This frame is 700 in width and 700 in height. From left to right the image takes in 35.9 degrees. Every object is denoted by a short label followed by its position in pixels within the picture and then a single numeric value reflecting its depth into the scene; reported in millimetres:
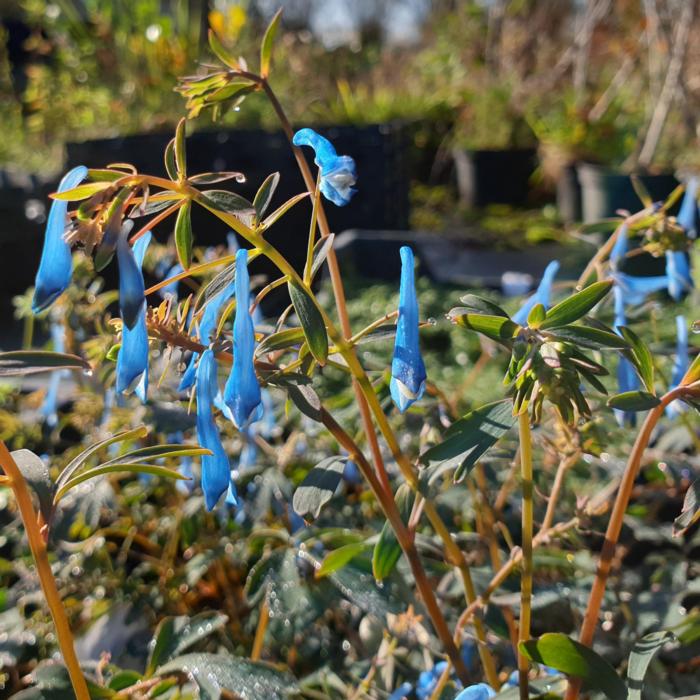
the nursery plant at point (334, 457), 161
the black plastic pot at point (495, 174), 1312
